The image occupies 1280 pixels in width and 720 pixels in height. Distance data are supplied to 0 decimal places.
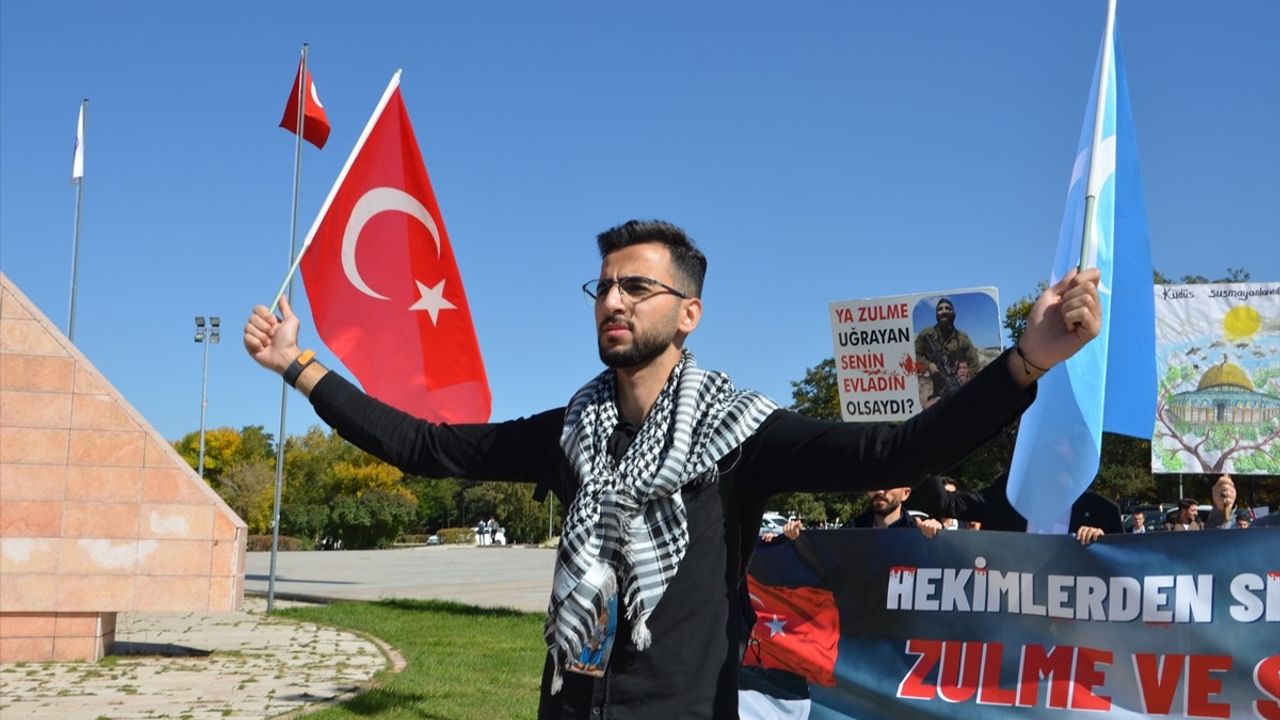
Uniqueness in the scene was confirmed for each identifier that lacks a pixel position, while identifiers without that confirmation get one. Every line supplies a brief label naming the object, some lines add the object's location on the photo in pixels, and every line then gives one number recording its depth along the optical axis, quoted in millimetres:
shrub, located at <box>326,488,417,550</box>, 52531
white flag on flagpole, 25312
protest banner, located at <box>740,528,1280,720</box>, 6301
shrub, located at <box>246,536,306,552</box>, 44031
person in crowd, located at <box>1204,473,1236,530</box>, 8422
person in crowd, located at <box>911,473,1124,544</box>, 7520
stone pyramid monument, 11086
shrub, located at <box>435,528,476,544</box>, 63938
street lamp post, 47125
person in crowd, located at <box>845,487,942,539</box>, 7652
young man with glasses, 2402
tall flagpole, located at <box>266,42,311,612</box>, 17420
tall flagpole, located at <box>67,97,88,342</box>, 24859
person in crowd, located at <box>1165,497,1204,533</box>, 11875
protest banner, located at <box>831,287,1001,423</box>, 9359
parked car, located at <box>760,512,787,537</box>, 43281
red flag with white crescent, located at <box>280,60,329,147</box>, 14742
